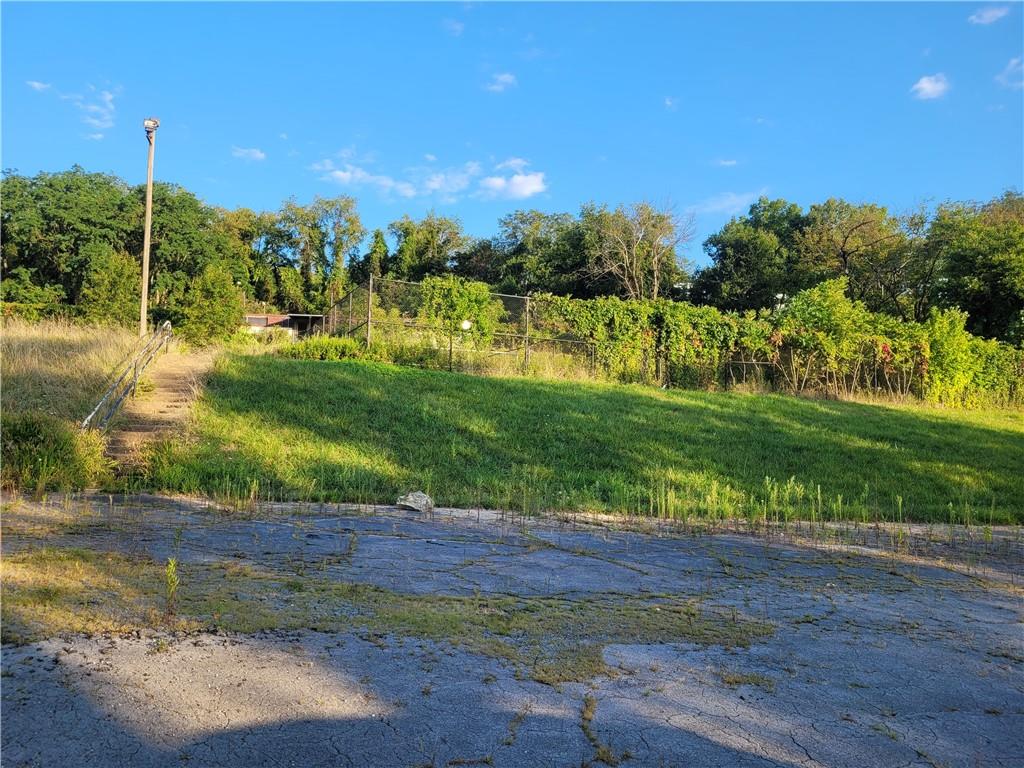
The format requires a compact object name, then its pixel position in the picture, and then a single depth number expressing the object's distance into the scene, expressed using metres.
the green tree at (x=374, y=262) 56.97
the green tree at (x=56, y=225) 41.53
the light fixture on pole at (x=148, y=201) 16.12
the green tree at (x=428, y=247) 55.03
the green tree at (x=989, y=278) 23.88
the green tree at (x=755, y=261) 40.25
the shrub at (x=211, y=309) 26.06
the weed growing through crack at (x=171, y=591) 3.10
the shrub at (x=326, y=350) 16.86
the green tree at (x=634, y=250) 40.09
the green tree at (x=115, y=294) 27.28
